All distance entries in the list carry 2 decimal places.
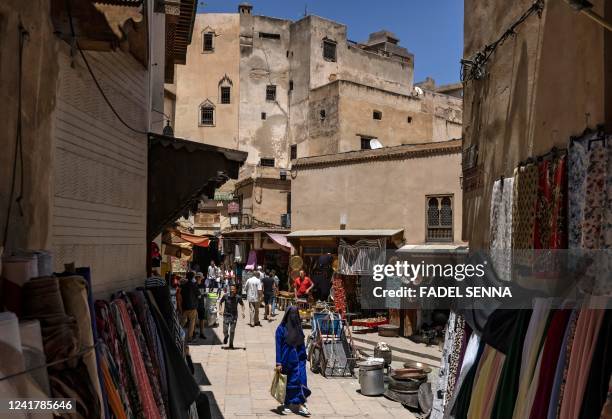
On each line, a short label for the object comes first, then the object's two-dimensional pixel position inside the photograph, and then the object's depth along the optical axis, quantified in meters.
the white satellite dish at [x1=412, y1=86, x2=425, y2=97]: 34.32
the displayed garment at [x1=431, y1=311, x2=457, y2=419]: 5.05
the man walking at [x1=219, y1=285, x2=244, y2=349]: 11.96
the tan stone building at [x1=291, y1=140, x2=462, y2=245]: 17.14
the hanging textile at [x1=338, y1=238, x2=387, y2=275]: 17.47
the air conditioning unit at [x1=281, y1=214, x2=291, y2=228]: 26.73
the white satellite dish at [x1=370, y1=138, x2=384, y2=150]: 20.40
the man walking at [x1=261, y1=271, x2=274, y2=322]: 17.69
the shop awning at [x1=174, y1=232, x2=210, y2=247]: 17.52
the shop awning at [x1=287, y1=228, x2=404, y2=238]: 17.81
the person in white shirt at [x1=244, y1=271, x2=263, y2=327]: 15.84
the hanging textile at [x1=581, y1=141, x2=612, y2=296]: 3.07
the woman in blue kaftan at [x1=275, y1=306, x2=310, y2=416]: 7.82
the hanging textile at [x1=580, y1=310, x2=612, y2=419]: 2.36
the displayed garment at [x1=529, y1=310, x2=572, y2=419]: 2.67
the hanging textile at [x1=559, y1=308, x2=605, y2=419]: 2.42
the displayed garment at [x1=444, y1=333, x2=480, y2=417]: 3.77
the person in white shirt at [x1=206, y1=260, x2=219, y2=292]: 21.48
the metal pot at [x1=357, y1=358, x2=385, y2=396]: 9.00
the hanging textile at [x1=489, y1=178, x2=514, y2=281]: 4.79
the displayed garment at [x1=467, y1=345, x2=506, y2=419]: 3.24
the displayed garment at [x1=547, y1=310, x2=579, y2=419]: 2.59
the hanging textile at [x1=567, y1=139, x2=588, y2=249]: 3.44
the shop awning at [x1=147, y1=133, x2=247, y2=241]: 5.84
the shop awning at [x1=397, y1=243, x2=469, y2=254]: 15.36
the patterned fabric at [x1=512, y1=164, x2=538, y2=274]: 4.23
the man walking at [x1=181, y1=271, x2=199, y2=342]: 12.57
